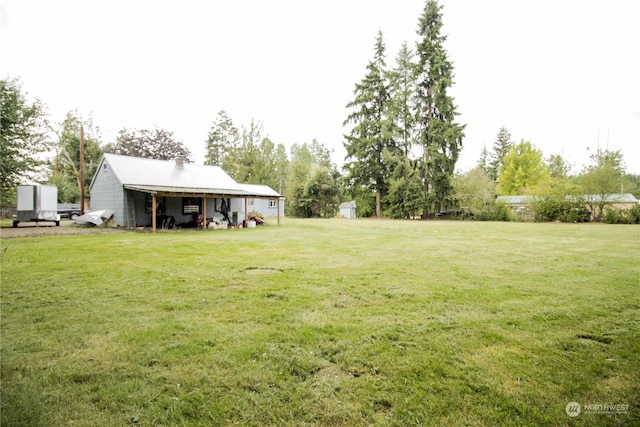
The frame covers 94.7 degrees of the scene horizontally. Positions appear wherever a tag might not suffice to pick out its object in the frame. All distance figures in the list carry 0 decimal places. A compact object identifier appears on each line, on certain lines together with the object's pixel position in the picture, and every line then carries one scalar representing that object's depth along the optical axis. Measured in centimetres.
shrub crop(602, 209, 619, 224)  2217
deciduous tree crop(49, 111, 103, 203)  2873
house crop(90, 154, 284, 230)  1611
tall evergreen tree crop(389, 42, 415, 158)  3064
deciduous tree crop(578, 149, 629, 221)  2317
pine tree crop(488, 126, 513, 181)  5097
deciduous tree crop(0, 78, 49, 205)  1731
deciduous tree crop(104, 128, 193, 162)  3338
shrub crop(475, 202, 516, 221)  2706
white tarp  1573
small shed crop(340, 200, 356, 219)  3569
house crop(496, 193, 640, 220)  2351
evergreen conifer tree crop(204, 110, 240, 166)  4316
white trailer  1473
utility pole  1820
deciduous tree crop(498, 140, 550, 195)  3838
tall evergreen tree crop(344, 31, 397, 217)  3111
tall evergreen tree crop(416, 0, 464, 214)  2828
